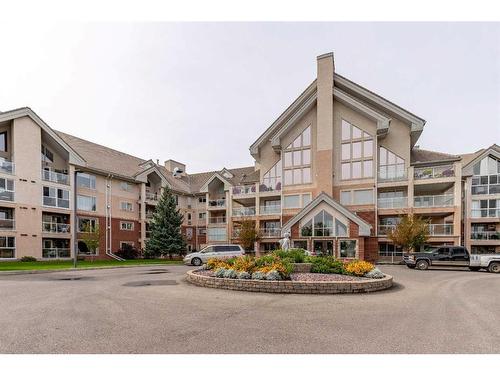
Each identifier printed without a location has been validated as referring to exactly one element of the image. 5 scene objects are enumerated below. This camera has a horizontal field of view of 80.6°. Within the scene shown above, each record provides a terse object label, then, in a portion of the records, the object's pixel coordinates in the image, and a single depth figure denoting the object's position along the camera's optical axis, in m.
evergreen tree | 34.75
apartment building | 28.16
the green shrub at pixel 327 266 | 13.57
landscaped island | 10.98
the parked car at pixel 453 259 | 20.17
